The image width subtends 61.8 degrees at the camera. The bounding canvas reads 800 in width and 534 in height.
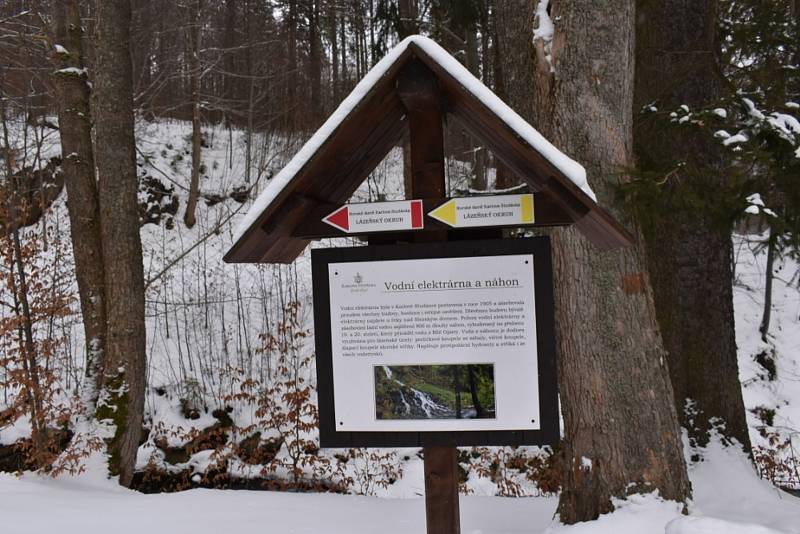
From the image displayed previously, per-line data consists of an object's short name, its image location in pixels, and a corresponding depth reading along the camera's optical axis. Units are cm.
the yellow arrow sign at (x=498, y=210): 270
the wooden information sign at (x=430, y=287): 268
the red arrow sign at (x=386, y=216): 277
